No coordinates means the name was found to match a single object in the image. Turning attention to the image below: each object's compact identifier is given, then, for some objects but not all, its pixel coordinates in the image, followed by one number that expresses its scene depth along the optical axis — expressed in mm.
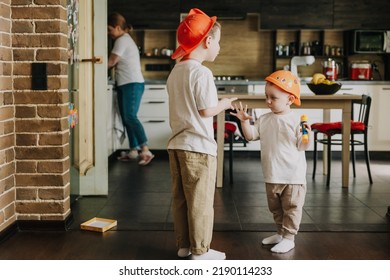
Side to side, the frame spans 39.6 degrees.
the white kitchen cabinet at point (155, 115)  6191
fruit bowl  4309
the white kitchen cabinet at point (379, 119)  6156
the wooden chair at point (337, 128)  4543
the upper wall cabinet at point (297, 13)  6562
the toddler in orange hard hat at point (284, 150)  2566
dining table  4176
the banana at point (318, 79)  4357
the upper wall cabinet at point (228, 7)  6618
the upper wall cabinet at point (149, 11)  6633
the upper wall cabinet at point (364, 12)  6535
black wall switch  2873
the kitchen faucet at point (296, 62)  6137
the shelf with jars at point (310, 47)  6852
